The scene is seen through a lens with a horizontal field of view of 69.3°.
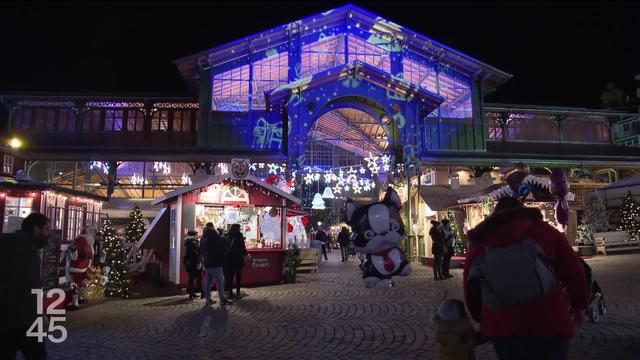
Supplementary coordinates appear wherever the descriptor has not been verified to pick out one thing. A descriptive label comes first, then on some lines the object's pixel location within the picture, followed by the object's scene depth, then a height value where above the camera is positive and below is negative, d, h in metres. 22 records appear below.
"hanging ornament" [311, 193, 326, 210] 22.95 +1.33
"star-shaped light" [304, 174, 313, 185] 22.23 +2.65
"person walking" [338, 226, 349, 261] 22.80 -0.56
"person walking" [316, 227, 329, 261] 24.92 -0.33
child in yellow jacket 3.40 -0.77
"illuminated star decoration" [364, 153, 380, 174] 22.44 +3.17
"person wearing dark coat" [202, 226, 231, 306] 10.13 -0.62
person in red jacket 2.81 -0.47
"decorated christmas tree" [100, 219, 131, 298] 11.76 -0.88
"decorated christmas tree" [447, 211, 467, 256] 19.45 -0.44
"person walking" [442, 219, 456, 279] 14.00 -0.59
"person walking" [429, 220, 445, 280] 13.86 -0.48
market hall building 20.23 +5.21
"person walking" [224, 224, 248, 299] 11.24 -0.60
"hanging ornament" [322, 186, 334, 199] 22.73 +1.80
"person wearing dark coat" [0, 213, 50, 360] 3.88 -0.52
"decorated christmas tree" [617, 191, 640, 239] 21.94 +0.58
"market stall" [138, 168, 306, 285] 12.98 +0.36
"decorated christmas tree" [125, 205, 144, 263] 16.89 +0.12
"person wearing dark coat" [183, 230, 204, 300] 11.19 -0.75
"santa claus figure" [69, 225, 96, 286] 10.51 -0.58
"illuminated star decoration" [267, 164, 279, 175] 21.72 +2.92
